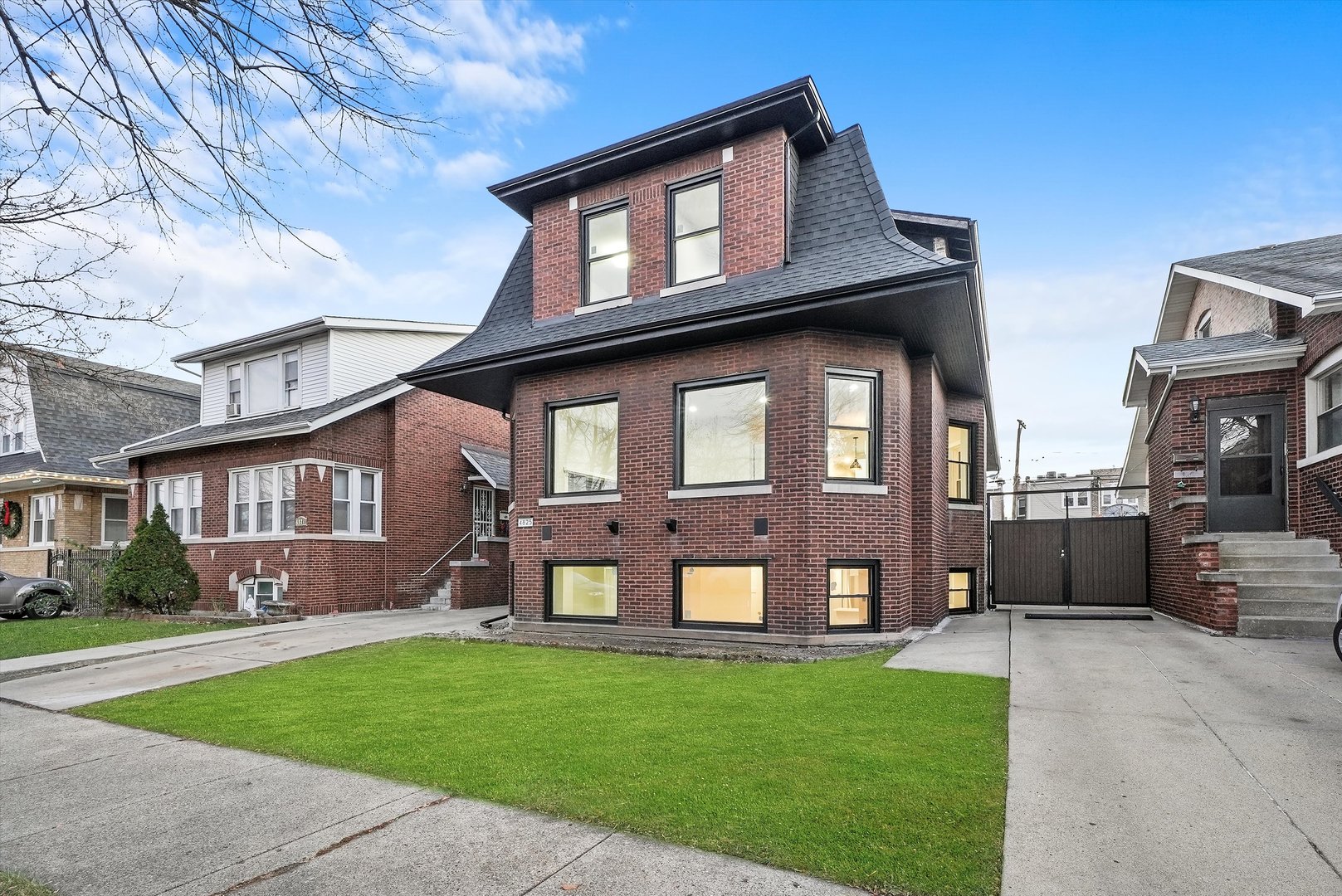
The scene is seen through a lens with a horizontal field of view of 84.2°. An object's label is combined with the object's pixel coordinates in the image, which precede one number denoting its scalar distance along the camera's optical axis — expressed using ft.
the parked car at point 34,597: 60.54
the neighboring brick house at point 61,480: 79.30
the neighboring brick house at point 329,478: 59.26
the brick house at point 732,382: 34.17
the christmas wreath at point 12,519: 73.62
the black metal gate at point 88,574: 66.80
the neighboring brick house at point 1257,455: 32.01
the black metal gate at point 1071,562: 46.68
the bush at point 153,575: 56.29
